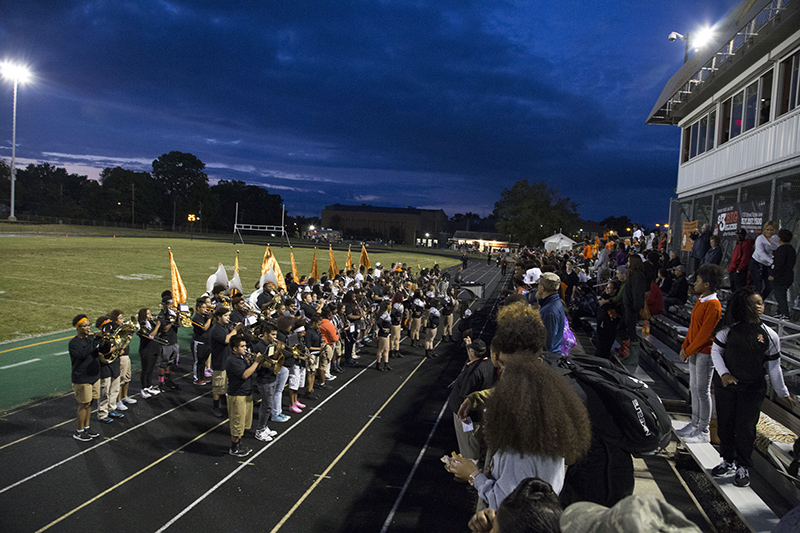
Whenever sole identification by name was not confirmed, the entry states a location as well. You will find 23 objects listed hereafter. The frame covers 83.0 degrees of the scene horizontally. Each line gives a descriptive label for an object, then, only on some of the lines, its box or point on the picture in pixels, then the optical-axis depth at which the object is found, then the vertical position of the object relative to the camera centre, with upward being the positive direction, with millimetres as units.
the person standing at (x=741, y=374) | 4473 -1117
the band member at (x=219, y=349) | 8352 -2119
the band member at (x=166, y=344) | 9688 -2432
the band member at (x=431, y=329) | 13250 -2393
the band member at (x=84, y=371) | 7031 -2214
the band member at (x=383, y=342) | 11812 -2529
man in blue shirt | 4867 -637
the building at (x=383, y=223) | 120500 +5959
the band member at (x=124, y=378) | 8375 -2778
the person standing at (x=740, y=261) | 9531 +51
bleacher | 4340 -2178
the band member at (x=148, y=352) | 9133 -2439
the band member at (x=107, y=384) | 7547 -2708
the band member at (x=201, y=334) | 9977 -2206
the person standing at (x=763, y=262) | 8727 +48
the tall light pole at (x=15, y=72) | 38500 +13233
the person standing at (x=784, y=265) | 7945 +15
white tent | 39625 +935
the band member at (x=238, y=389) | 6957 -2346
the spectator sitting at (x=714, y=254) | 10617 +193
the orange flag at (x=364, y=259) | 21453 -718
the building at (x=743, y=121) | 10977 +4293
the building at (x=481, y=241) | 82638 +2468
